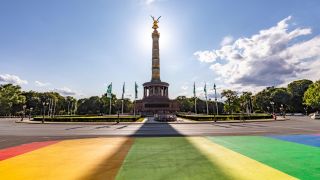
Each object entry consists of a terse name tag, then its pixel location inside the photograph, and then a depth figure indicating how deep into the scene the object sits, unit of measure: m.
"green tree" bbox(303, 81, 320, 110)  43.26
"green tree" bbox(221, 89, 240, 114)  54.19
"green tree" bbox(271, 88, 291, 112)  61.49
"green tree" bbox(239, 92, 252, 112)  60.10
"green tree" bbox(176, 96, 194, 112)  68.46
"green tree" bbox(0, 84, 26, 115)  52.16
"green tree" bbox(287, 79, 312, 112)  60.60
